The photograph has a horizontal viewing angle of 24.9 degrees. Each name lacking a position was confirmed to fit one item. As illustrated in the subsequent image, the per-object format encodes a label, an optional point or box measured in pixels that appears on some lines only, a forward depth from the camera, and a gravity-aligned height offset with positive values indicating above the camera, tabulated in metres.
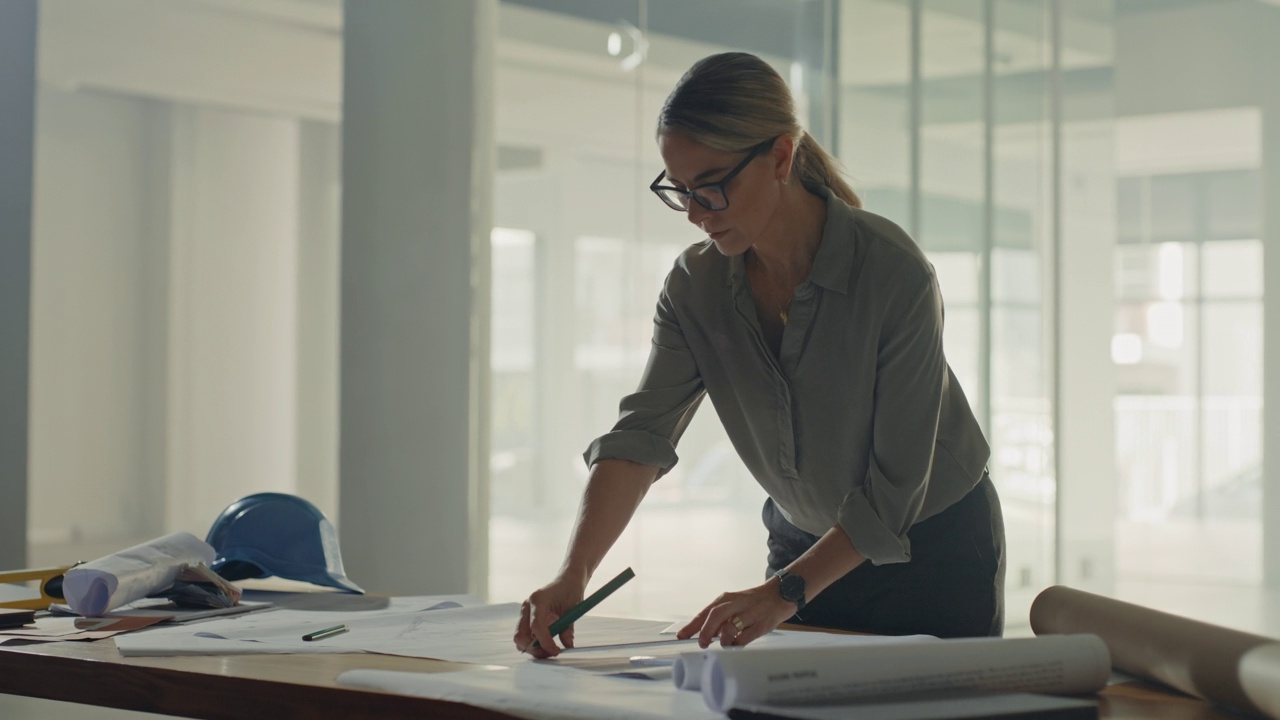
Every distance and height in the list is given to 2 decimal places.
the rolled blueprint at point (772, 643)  3.22 -0.25
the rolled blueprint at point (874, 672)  3.08 -0.21
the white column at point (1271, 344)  8.81 +0.24
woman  3.64 +0.02
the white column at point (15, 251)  5.26 +0.34
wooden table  3.22 -0.28
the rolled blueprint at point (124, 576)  3.73 -0.24
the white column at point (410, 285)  5.99 +0.31
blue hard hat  3.99 -0.23
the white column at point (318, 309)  15.08 +0.59
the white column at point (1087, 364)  8.44 +0.13
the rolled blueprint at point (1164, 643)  3.18 -0.22
